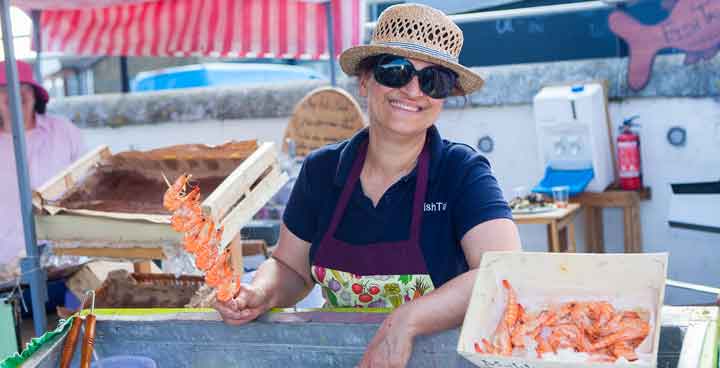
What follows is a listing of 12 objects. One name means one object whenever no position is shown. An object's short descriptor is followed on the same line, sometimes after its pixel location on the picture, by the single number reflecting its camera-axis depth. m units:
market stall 5.83
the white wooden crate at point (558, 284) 1.56
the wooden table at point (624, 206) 5.37
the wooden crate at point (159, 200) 3.48
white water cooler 5.28
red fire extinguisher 5.31
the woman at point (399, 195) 2.10
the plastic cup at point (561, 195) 5.20
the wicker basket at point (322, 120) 5.19
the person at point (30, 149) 4.69
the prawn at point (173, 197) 1.74
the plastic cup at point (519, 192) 5.41
